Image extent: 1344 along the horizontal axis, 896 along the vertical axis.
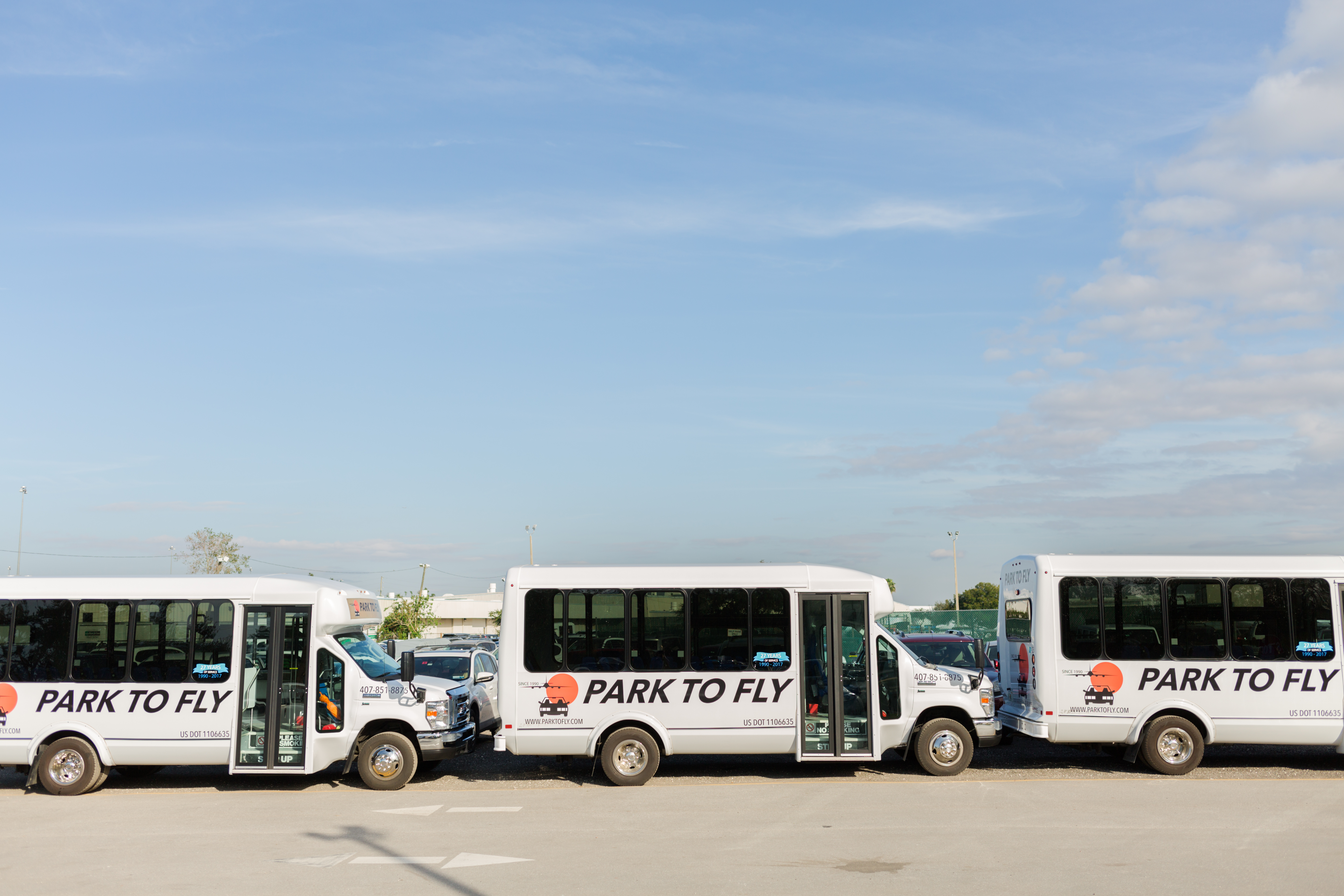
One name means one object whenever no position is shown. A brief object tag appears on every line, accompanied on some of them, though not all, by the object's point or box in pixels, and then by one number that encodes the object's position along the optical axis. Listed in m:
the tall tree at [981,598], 78.81
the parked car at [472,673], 15.90
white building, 83.12
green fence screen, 34.44
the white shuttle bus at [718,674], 13.09
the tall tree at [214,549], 52.81
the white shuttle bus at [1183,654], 13.26
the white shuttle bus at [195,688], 12.93
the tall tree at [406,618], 51.84
